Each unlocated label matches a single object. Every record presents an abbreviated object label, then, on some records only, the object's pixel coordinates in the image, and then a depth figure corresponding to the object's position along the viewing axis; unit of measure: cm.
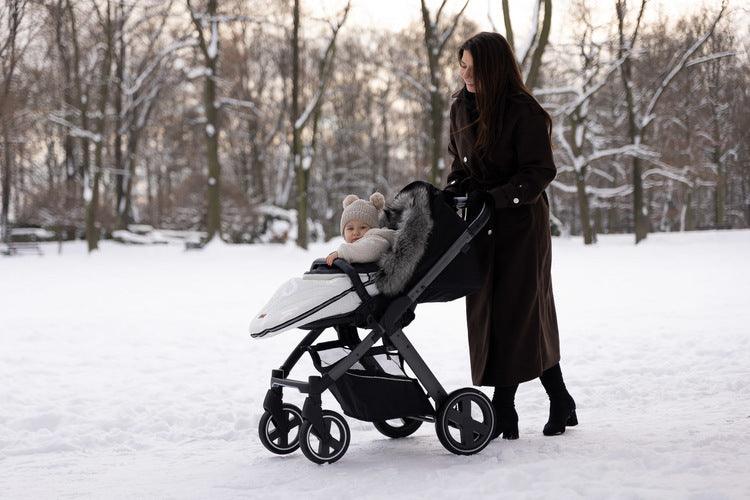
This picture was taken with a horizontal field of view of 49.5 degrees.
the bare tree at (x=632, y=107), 2475
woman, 404
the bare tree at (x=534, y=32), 1573
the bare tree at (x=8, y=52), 2328
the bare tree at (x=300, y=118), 2375
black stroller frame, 372
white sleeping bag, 363
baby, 377
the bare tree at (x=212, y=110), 2364
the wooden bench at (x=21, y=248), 2636
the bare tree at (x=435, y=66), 2062
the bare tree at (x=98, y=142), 2541
